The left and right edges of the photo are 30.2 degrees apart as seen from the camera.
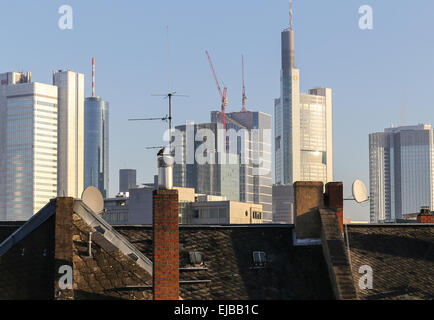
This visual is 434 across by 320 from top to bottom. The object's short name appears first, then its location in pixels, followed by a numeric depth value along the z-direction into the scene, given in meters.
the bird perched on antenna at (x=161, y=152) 34.59
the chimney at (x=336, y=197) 44.16
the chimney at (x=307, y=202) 43.12
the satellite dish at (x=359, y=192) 52.63
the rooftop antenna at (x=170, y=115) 41.26
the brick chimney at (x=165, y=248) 31.89
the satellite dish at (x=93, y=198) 44.81
